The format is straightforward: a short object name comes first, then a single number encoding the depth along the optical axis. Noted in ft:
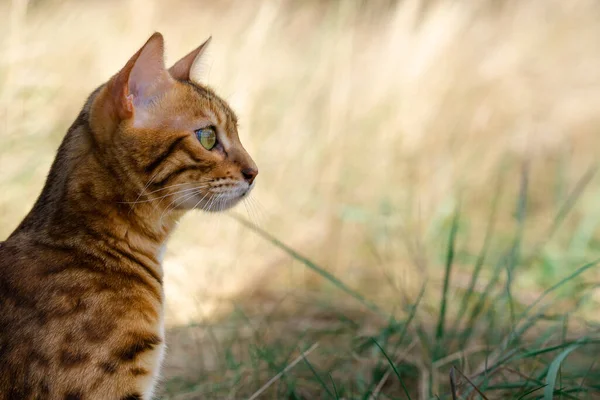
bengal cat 10.31
